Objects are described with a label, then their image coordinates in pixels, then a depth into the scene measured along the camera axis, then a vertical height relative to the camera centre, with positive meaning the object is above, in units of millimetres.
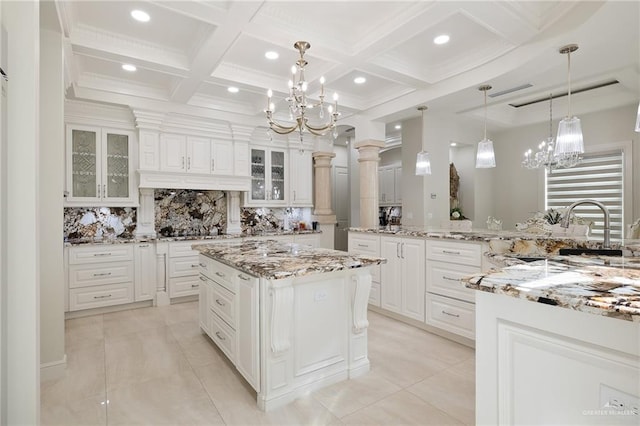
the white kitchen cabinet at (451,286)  3027 -713
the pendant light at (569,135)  2859 +651
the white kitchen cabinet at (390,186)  7312 +574
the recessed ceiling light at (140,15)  2723 +1600
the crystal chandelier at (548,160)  4117 +686
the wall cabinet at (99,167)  4207 +574
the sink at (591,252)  2062 -250
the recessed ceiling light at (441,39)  3119 +1604
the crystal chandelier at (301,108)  2633 +846
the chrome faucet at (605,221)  1912 -58
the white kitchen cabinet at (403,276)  3488 -701
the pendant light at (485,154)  3682 +626
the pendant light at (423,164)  4152 +580
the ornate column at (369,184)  5059 +414
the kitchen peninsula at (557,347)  942 -423
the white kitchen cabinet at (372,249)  4004 -460
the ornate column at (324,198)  6086 +251
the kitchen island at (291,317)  2061 -702
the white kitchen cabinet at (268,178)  5527 +570
